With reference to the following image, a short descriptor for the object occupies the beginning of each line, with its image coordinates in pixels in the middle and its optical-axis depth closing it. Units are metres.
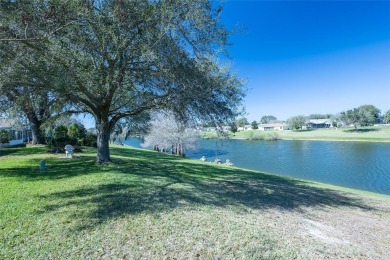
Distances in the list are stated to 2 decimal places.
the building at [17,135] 25.10
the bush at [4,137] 21.00
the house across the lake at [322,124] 112.11
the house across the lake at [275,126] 113.88
